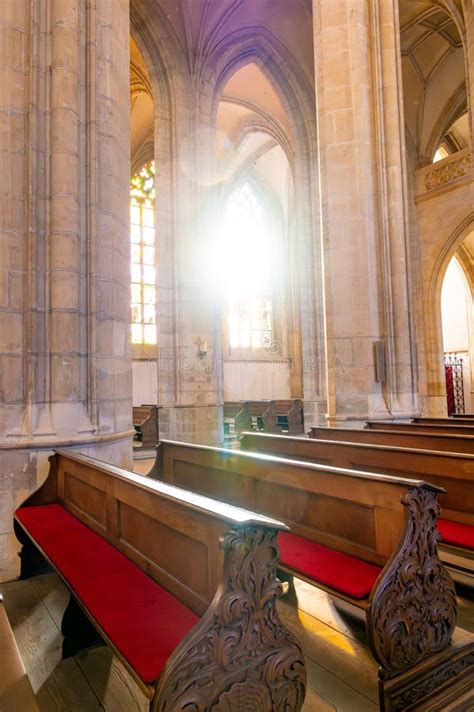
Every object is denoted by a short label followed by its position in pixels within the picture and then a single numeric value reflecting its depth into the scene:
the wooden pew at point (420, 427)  4.91
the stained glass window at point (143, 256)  16.14
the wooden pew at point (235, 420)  12.06
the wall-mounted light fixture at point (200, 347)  10.77
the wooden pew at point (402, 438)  4.02
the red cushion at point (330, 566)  2.19
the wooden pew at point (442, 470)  2.91
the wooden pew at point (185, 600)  1.50
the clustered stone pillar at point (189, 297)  10.51
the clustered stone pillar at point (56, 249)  3.88
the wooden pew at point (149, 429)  10.41
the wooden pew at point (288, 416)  11.96
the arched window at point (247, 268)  19.08
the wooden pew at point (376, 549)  1.98
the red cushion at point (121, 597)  1.66
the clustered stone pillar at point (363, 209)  6.44
